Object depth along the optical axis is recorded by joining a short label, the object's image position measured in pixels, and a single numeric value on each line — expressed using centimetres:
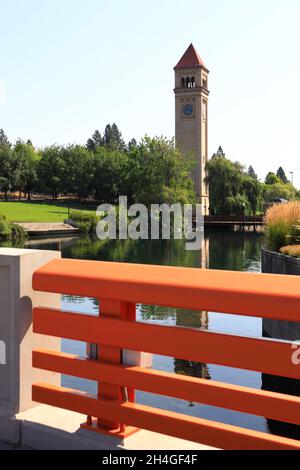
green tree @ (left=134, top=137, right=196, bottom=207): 7288
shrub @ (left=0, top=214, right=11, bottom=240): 6072
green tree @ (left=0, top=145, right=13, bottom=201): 10217
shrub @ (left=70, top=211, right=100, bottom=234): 7331
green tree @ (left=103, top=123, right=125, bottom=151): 18466
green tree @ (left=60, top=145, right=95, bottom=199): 10856
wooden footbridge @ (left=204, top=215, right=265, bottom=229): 7812
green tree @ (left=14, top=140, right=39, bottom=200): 10553
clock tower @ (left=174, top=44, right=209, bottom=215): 10456
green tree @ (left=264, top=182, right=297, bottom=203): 11344
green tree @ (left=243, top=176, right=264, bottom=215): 7775
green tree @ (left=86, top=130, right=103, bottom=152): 18262
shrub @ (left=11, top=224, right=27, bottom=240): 6233
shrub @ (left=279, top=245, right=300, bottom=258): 1385
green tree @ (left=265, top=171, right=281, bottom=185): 17984
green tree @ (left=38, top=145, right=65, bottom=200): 10900
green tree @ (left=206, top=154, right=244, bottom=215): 7725
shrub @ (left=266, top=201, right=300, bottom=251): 1591
